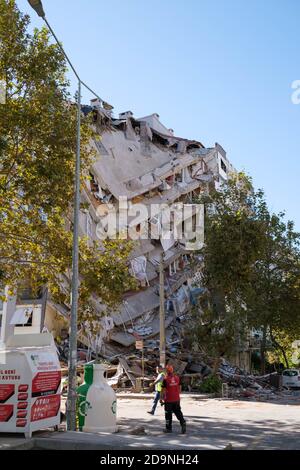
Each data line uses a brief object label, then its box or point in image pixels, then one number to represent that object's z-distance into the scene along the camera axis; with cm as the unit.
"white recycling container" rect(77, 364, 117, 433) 1112
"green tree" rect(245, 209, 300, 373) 3369
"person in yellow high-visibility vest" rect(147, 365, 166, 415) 1550
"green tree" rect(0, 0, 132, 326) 1401
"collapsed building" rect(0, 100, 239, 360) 3834
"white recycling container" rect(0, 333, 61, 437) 952
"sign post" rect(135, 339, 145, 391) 2464
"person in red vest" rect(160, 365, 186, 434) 1213
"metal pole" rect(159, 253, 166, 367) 2354
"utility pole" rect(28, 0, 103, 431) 1128
